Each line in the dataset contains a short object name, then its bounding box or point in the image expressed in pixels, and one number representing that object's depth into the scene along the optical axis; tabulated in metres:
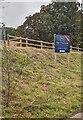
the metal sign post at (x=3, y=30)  6.99
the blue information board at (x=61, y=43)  12.70
